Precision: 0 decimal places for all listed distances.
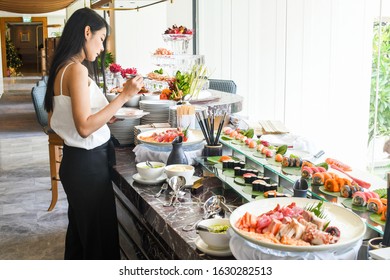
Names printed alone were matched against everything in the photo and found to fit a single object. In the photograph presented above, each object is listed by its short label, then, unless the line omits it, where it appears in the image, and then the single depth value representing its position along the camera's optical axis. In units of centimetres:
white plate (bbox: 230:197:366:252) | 126
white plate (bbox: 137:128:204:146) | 244
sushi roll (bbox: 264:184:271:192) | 182
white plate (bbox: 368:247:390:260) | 120
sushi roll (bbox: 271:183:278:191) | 181
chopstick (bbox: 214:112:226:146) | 235
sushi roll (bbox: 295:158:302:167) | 205
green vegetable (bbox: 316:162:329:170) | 196
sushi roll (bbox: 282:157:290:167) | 206
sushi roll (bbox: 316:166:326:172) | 189
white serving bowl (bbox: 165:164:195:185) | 204
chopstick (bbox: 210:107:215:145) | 239
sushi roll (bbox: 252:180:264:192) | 185
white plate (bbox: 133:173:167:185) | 214
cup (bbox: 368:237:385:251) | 134
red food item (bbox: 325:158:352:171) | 200
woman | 214
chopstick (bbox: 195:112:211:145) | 239
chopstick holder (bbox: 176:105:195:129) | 268
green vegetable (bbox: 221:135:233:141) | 256
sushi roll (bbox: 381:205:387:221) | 151
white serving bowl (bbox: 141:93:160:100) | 321
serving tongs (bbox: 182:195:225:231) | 173
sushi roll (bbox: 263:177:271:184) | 190
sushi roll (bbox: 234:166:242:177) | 205
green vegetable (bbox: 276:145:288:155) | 223
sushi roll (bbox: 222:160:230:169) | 217
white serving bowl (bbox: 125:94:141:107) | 331
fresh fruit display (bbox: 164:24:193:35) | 404
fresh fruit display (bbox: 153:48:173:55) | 438
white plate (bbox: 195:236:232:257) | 144
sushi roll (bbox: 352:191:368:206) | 163
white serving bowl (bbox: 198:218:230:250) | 144
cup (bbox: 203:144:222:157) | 238
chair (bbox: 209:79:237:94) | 507
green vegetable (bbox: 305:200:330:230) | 146
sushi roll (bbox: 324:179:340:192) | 175
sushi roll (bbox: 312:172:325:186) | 181
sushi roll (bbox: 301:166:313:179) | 188
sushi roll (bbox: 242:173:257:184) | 194
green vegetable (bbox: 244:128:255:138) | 261
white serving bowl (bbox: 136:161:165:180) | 214
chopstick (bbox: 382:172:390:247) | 131
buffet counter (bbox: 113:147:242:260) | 162
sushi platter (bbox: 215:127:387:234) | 160
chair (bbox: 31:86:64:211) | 400
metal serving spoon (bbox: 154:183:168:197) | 199
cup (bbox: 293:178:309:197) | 162
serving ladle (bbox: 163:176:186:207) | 193
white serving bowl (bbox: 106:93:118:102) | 345
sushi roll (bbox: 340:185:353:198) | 171
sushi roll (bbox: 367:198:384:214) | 156
